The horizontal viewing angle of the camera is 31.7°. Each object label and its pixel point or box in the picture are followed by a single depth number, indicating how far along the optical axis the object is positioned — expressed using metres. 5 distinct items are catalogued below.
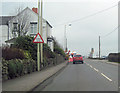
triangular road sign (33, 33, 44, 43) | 17.22
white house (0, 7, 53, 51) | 35.94
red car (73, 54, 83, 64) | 38.88
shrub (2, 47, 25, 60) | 13.69
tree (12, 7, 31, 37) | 35.00
